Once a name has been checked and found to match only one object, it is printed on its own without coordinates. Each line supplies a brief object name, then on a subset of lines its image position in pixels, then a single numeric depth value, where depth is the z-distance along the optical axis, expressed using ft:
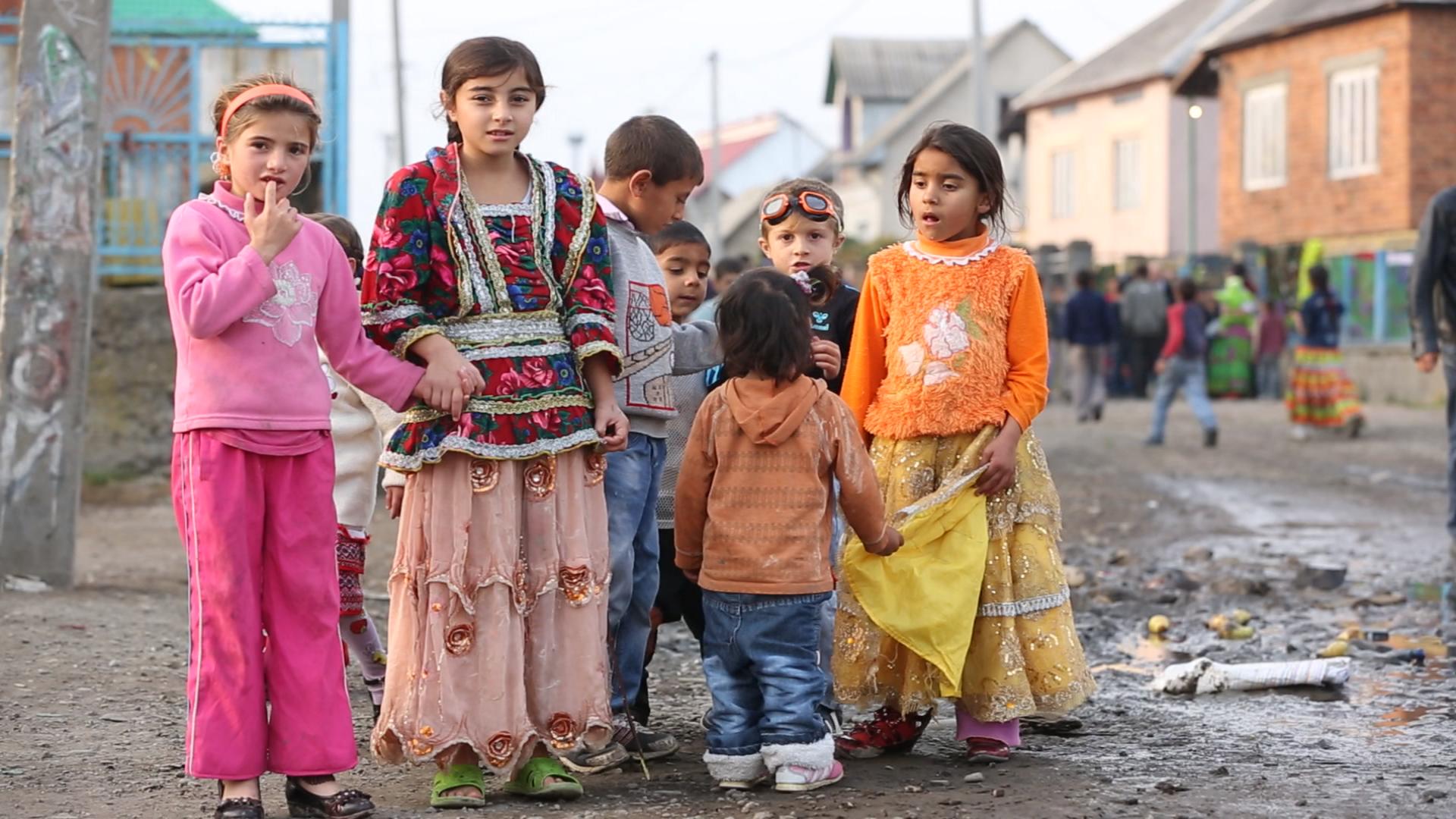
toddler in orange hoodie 14.99
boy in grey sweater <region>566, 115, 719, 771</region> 15.71
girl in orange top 16.17
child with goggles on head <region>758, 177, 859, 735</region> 17.13
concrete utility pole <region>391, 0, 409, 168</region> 129.90
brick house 96.27
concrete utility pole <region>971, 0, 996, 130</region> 86.17
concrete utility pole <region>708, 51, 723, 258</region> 179.42
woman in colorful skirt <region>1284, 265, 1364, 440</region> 59.77
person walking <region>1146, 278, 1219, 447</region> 56.80
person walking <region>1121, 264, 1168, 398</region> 90.94
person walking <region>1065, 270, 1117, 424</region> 71.61
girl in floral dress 14.29
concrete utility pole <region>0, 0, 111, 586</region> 26.20
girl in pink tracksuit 13.58
